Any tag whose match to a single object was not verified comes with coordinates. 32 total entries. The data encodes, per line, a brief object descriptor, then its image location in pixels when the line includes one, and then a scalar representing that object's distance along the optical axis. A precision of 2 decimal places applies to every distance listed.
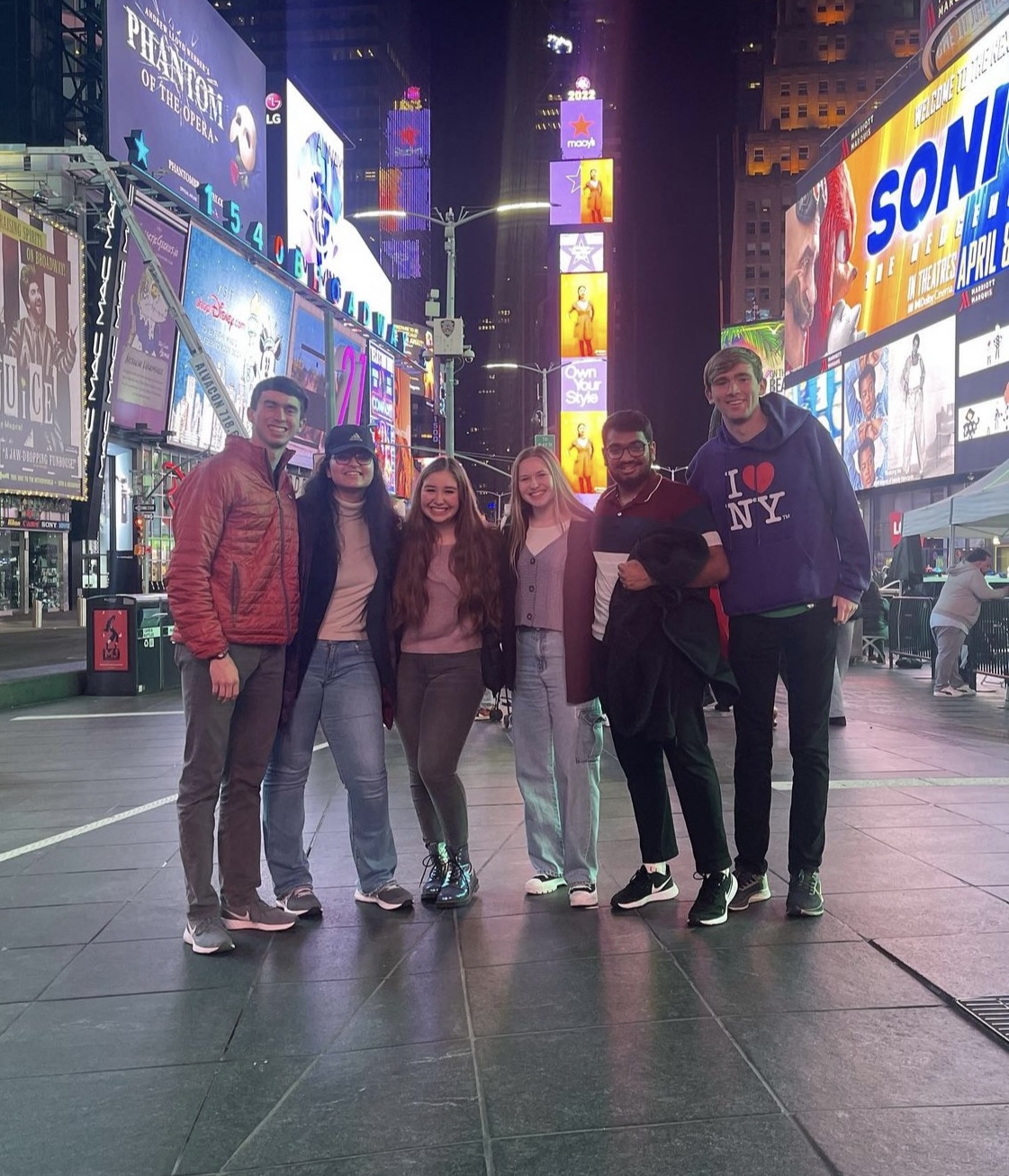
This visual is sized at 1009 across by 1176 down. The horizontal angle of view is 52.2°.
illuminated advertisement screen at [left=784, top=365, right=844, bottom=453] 41.25
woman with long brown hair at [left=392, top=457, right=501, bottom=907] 4.40
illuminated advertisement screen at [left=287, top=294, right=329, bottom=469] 47.56
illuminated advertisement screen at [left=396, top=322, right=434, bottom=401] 93.56
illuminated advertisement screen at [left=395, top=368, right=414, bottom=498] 67.69
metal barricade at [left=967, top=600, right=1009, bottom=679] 13.05
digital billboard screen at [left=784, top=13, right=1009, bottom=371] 29.52
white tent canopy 13.96
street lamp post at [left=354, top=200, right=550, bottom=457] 17.70
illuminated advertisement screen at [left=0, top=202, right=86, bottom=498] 26.47
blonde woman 4.42
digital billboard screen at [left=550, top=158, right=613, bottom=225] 62.84
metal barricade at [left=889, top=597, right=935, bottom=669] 16.44
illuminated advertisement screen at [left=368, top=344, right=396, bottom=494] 64.56
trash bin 13.35
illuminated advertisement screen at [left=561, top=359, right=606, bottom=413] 57.94
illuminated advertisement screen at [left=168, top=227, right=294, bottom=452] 37.00
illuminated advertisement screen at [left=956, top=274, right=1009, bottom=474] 28.55
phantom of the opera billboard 33.91
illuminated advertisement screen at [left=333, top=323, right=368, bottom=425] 56.78
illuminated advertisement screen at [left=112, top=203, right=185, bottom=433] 33.03
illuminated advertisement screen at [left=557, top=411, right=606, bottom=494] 55.69
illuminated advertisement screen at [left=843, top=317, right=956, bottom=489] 32.06
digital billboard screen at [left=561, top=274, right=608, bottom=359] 59.47
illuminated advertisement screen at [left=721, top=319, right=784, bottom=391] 71.19
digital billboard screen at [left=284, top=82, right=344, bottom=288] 50.16
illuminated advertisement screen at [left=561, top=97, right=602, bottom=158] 65.81
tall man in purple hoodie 4.20
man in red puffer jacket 3.97
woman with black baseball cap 4.34
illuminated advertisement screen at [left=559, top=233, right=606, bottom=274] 59.88
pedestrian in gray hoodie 13.13
